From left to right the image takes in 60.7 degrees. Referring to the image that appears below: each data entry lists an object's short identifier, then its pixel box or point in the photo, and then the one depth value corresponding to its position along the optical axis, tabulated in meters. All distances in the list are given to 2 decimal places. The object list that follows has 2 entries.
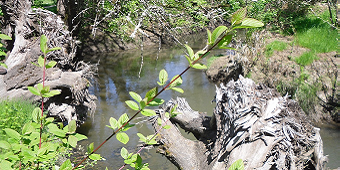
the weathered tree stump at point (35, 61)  4.94
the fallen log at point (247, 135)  3.21
